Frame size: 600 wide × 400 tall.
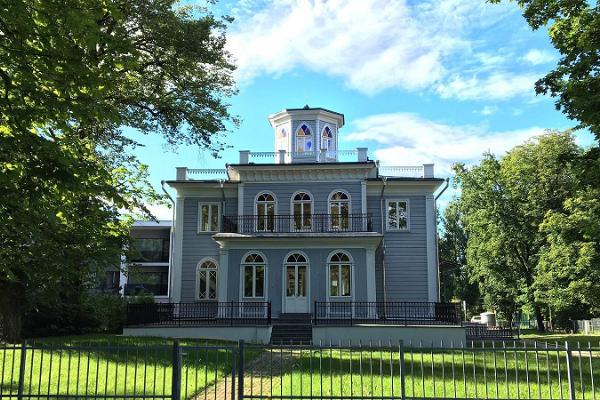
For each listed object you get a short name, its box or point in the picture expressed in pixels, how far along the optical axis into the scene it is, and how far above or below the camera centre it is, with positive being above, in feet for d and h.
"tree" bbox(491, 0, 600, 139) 44.32 +20.97
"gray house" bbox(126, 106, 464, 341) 74.23 +7.38
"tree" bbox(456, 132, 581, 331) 115.03 +18.13
